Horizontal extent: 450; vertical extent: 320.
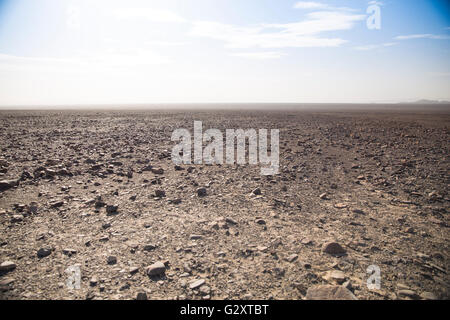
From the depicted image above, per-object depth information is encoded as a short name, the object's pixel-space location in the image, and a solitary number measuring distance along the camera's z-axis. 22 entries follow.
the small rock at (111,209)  5.14
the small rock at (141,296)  2.91
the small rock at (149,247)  3.92
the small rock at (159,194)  6.09
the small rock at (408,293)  2.96
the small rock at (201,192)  6.18
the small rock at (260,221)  4.80
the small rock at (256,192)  6.27
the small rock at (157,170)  7.90
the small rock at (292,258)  3.67
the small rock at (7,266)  3.40
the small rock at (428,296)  2.96
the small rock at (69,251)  3.77
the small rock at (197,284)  3.13
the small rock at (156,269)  3.34
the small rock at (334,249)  3.86
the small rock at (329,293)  2.91
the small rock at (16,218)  4.70
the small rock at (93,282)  3.13
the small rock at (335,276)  3.24
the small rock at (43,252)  3.71
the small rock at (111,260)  3.58
